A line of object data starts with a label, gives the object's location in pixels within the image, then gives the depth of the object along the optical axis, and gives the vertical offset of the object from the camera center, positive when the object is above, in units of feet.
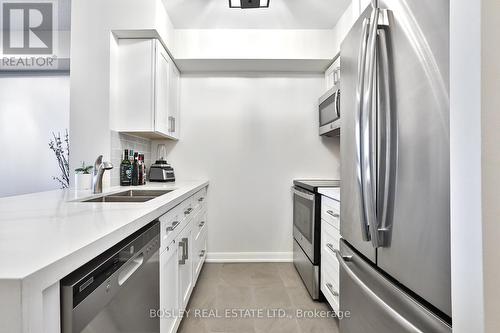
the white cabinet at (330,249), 5.71 -1.96
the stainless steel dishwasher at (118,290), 1.90 -1.12
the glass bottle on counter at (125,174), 7.32 -0.16
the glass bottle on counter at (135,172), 7.52 -0.11
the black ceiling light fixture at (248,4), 6.98 +4.44
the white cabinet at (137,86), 7.23 +2.28
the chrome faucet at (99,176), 5.52 -0.16
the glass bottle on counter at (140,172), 7.71 -0.11
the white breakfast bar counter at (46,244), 1.44 -0.58
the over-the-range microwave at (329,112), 7.56 +1.81
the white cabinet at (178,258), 4.28 -1.88
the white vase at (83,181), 5.89 -0.29
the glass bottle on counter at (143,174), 7.86 -0.18
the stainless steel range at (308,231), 6.98 -1.89
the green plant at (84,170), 6.02 -0.04
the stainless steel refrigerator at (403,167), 1.91 +0.00
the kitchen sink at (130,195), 5.45 -0.63
